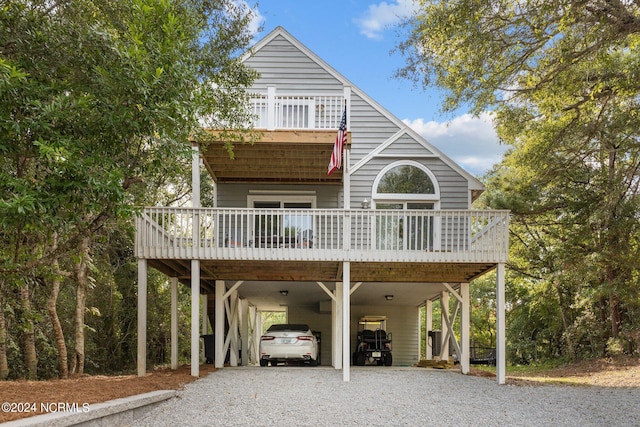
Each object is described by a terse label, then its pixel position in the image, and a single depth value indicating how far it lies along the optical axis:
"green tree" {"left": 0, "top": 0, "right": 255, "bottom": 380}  7.36
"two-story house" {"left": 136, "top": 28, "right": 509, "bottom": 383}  13.19
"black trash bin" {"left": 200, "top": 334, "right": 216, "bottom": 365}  16.64
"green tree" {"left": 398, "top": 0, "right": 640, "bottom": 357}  11.11
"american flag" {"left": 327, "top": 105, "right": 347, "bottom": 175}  12.65
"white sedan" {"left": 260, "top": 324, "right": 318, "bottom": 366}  15.23
